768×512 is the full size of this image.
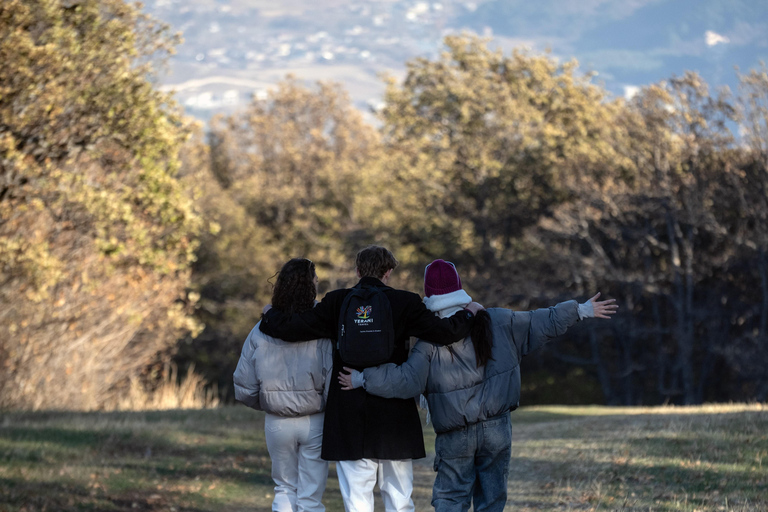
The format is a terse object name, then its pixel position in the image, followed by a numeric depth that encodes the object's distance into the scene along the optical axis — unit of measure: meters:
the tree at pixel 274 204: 78.94
